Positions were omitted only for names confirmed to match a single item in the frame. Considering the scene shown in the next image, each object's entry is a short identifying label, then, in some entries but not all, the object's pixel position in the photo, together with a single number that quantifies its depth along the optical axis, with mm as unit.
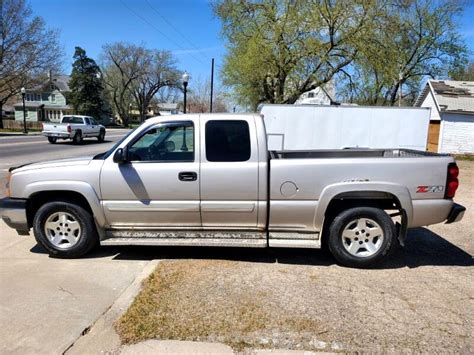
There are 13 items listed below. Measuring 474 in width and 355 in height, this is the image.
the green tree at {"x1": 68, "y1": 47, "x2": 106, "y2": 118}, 62844
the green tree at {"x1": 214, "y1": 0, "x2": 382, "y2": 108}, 21469
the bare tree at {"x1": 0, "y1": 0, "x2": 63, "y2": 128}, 37812
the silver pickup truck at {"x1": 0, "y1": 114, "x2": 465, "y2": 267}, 4461
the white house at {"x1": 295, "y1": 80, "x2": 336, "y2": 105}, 53312
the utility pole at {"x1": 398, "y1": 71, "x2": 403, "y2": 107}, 36453
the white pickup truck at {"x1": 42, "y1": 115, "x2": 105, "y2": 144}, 24328
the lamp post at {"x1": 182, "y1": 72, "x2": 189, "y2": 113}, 19766
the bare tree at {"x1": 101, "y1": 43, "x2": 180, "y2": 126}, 76438
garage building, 25641
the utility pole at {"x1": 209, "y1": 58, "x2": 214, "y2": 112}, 35006
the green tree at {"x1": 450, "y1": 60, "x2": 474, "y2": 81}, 37406
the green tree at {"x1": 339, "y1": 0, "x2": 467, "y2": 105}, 22016
